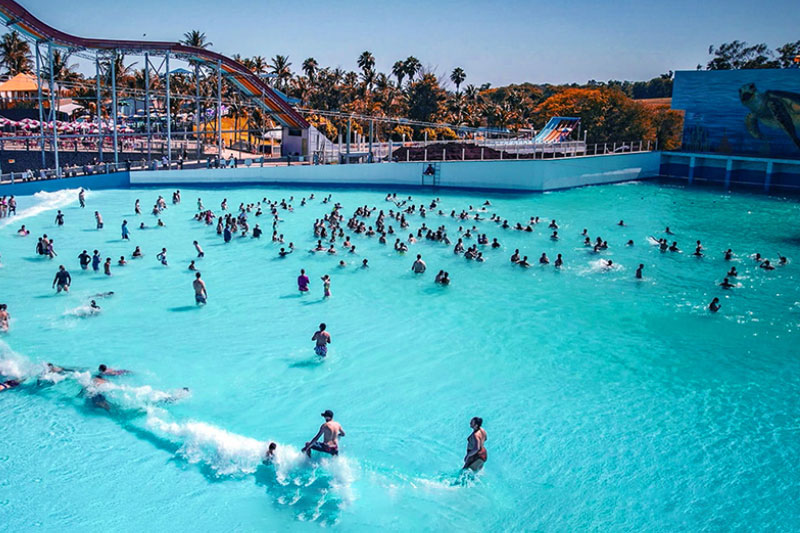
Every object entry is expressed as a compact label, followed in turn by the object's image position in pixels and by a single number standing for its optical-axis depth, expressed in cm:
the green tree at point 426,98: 6481
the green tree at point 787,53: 6528
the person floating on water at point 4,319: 1657
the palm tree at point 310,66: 7081
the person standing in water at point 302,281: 2064
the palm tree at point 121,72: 6112
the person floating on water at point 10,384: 1344
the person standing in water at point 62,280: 1975
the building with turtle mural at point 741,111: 4756
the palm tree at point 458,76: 7956
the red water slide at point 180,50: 3553
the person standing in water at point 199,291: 1906
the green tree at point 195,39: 6800
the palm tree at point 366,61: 7206
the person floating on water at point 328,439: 1091
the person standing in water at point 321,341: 1525
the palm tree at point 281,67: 6701
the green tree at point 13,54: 6425
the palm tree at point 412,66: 7466
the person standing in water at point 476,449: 1072
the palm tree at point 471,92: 7812
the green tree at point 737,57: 6625
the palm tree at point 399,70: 7556
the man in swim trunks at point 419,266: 2352
